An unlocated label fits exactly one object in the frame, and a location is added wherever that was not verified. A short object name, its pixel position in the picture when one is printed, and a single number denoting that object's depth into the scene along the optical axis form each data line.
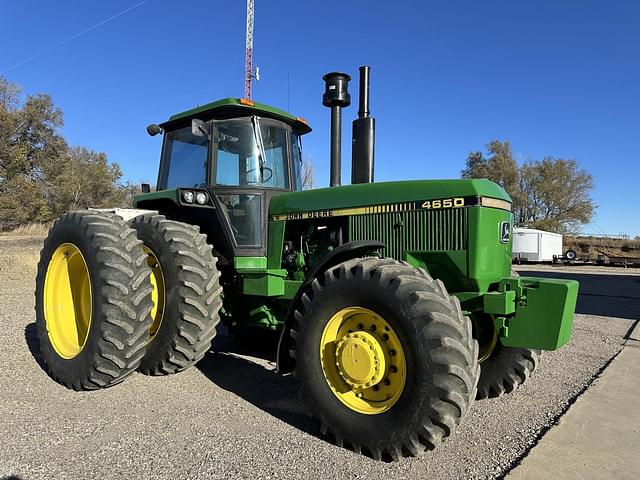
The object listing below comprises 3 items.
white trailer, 31.72
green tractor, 2.83
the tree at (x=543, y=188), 43.47
